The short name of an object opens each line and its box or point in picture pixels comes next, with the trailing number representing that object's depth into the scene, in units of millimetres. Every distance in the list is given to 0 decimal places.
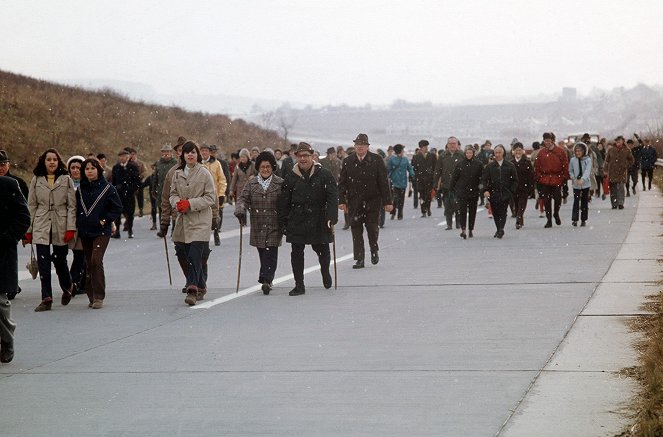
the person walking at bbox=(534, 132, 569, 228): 24219
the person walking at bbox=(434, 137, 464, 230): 25625
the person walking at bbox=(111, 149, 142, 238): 25203
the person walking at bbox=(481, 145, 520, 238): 22375
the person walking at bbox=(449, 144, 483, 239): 22266
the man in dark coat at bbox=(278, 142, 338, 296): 14391
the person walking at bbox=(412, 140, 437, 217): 30359
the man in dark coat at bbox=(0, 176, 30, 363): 9766
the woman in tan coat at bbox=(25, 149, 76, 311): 13742
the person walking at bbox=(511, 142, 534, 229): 24781
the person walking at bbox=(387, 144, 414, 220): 29641
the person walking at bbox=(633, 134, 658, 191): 41125
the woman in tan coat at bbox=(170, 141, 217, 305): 13531
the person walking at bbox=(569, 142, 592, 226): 24188
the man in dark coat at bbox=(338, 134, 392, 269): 17375
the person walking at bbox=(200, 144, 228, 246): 19859
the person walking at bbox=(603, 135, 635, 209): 29906
